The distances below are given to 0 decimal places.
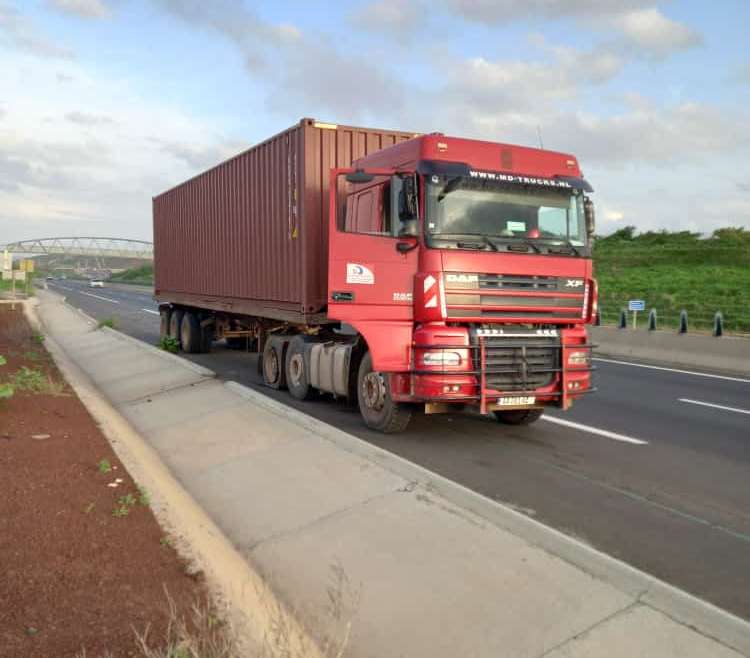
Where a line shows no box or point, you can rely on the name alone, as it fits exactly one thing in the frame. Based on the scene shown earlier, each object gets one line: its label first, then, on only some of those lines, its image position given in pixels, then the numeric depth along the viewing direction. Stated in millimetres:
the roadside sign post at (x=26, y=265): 42531
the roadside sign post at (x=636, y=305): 20328
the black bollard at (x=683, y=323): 18922
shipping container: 10438
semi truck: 7918
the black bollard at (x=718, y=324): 18016
